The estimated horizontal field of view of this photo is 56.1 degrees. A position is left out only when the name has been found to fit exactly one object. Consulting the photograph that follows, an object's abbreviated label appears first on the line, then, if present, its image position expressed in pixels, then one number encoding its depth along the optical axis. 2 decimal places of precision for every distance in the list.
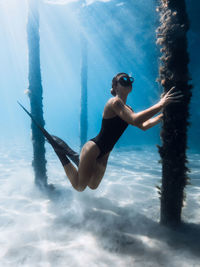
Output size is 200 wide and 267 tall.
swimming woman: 2.51
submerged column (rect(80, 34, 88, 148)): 13.09
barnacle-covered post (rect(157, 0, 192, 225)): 4.07
